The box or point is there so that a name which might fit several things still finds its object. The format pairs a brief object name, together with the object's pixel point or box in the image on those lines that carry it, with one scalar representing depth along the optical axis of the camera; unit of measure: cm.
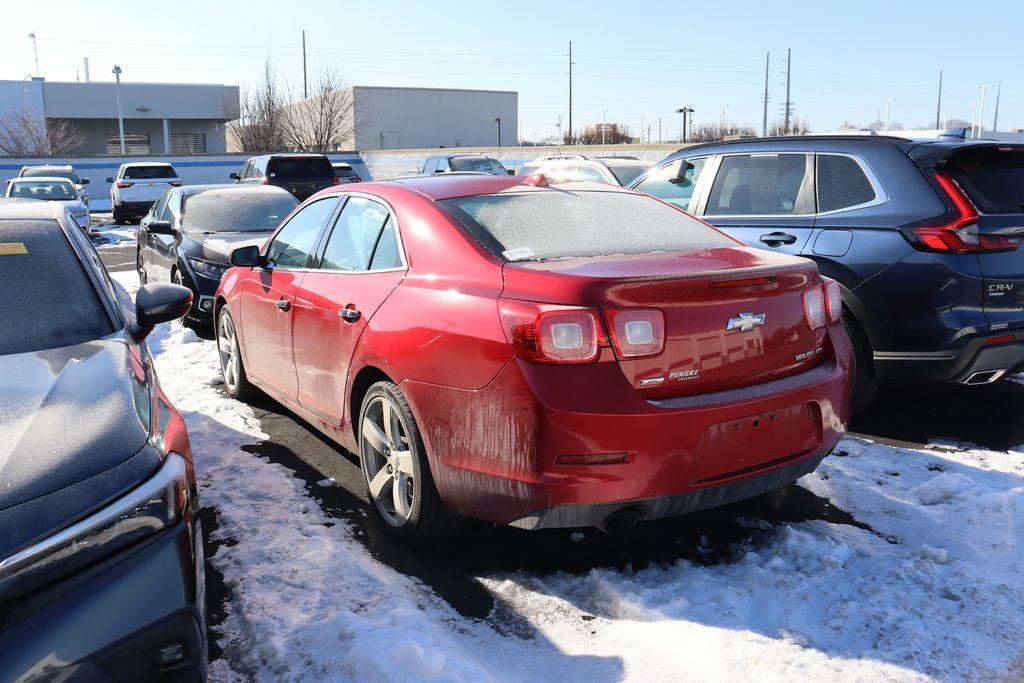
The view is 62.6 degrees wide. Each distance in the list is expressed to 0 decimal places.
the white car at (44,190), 1972
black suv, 2022
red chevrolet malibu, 290
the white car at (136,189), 2491
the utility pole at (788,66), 7996
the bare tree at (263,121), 5600
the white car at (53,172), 2622
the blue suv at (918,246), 474
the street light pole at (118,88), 5179
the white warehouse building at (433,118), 7431
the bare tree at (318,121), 5706
